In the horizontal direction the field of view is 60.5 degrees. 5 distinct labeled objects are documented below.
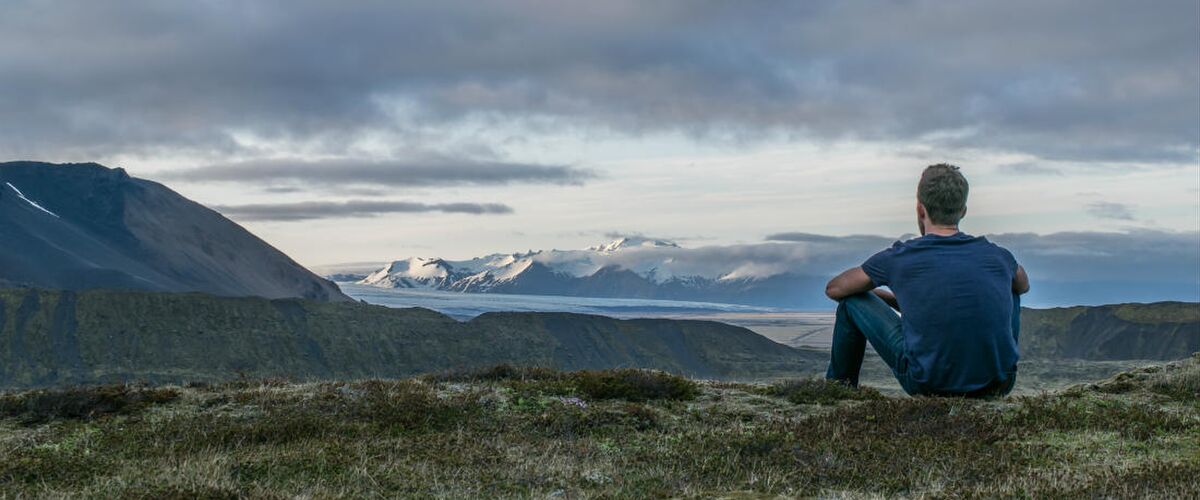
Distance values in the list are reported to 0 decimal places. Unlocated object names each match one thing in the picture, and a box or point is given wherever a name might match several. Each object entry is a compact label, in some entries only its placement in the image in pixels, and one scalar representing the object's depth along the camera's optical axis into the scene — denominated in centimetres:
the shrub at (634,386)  1332
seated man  991
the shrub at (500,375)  1545
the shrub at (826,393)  1278
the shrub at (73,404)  1241
